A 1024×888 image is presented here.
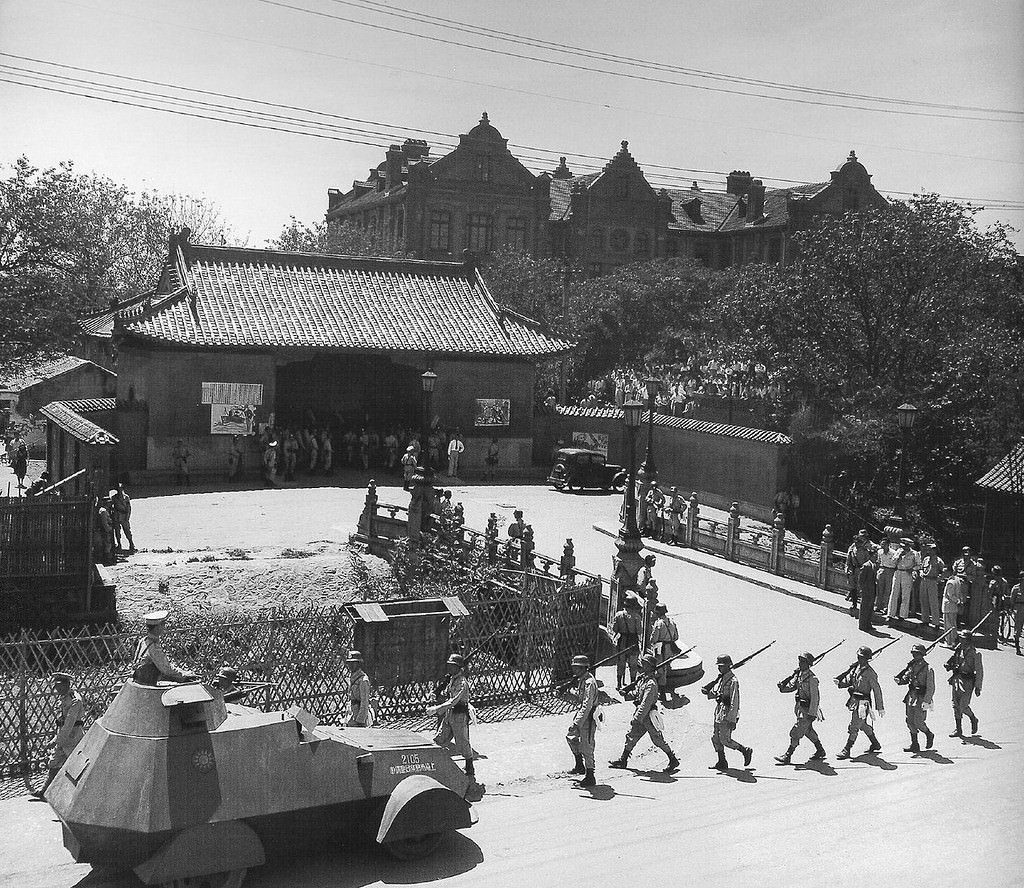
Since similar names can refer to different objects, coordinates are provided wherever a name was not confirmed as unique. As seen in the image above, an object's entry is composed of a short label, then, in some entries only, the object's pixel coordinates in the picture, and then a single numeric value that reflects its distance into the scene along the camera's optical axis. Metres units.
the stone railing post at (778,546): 24.50
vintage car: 35.00
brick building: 58.84
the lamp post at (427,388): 30.11
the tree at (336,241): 56.84
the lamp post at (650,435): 23.84
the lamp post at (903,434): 26.17
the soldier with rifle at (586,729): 12.31
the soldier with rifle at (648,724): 12.73
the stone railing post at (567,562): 19.25
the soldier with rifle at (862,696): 13.18
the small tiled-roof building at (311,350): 32.94
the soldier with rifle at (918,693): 13.47
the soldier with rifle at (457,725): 12.20
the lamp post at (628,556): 19.22
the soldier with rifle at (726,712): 12.78
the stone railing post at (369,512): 25.83
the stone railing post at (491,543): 21.55
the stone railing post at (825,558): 22.97
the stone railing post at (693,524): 27.34
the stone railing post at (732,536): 25.94
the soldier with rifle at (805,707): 12.93
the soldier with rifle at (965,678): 14.20
